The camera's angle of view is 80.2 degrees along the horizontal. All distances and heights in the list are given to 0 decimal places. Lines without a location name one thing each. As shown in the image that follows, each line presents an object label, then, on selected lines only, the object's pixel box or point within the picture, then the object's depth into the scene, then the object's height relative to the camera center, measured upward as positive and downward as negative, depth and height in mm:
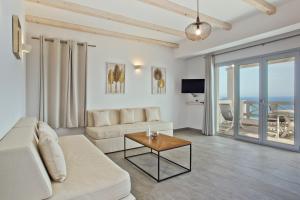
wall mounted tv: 5586 +387
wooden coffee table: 2680 -741
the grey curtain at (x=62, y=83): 3773 +318
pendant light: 2230 +858
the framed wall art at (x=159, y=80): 5524 +551
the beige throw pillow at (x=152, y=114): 5050 -484
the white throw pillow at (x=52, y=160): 1557 -556
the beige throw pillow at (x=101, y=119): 4188 -506
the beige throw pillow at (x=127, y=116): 4602 -486
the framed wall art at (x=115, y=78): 4699 +522
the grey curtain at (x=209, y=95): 5258 +73
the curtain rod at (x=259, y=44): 3794 +1279
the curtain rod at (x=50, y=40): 3767 +1260
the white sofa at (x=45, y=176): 1200 -701
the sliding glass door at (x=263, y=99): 3883 -36
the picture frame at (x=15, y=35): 1895 +680
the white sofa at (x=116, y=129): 3766 -744
